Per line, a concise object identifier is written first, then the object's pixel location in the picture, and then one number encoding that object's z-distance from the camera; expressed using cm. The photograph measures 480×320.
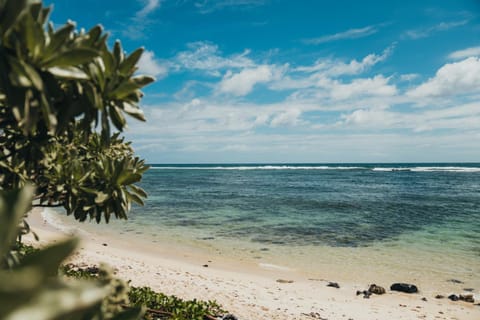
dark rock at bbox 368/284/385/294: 1221
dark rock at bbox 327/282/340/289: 1282
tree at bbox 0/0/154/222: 202
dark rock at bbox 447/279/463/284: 1343
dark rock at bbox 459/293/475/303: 1155
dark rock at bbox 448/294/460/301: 1162
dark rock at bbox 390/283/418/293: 1245
